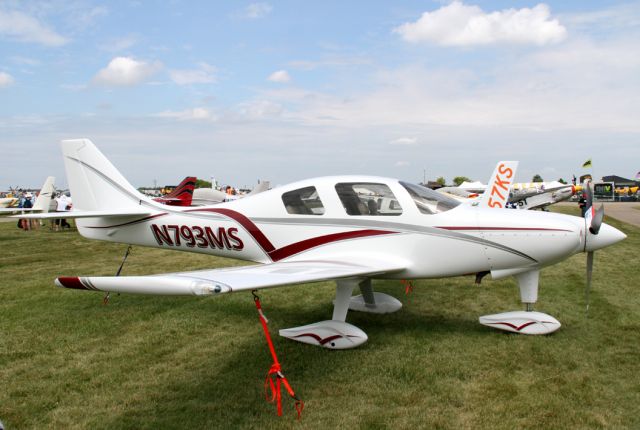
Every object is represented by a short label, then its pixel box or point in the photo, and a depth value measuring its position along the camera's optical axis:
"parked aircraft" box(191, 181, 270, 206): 27.59
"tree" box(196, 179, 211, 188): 127.80
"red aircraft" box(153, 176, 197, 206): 21.70
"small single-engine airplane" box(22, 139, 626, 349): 5.37
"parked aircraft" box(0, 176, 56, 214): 24.39
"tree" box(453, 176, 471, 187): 122.44
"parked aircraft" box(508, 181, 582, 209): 24.30
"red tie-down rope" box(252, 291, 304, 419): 3.92
